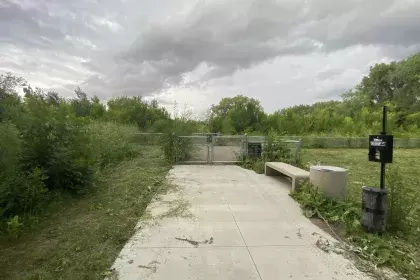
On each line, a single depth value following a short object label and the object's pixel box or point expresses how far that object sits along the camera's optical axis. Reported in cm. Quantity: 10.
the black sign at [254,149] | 870
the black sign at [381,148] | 327
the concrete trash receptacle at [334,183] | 440
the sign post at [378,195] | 326
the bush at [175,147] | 891
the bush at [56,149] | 455
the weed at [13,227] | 320
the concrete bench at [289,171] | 520
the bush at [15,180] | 359
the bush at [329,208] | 371
